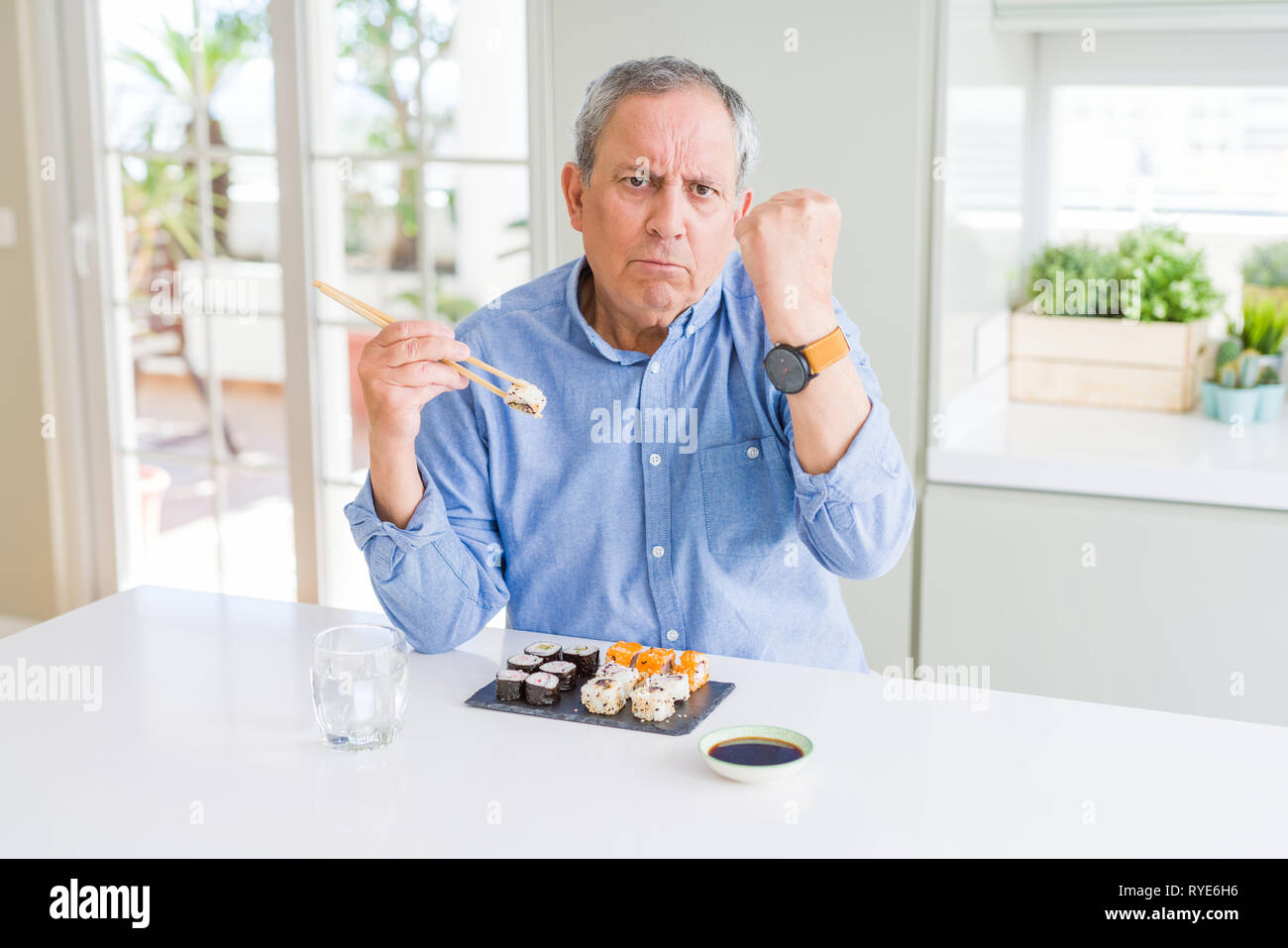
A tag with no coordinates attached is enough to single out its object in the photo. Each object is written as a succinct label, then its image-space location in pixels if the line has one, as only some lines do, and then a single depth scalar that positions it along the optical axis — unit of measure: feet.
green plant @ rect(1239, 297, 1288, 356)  8.78
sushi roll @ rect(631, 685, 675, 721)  4.25
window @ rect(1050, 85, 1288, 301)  9.40
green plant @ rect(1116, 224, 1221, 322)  9.04
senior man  5.03
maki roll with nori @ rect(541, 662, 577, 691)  4.48
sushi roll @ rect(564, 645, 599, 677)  4.63
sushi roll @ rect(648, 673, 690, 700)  4.34
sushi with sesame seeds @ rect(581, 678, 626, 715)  4.31
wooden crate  9.00
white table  3.54
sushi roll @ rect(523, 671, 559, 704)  4.37
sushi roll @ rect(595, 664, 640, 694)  4.40
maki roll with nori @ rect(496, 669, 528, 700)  4.42
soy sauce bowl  3.77
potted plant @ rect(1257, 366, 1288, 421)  8.73
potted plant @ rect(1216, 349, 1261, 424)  8.64
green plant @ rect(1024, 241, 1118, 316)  9.41
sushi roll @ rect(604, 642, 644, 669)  4.58
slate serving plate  4.22
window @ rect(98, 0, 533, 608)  10.27
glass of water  4.05
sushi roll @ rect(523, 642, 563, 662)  4.65
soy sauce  3.89
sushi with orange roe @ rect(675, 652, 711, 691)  4.49
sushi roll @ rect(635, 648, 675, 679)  4.50
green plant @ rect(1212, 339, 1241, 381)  8.82
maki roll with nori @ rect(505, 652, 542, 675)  4.53
